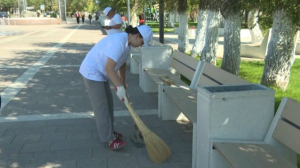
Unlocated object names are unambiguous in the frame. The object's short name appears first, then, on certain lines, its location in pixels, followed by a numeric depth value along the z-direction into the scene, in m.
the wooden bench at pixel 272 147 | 2.50
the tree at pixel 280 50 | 6.01
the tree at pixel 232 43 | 7.90
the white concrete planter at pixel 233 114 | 2.74
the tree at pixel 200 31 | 11.59
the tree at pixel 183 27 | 13.30
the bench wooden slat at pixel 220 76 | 3.66
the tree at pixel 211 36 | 9.16
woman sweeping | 3.21
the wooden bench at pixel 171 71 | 5.26
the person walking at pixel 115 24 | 5.45
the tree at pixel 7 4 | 76.13
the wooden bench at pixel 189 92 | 3.82
